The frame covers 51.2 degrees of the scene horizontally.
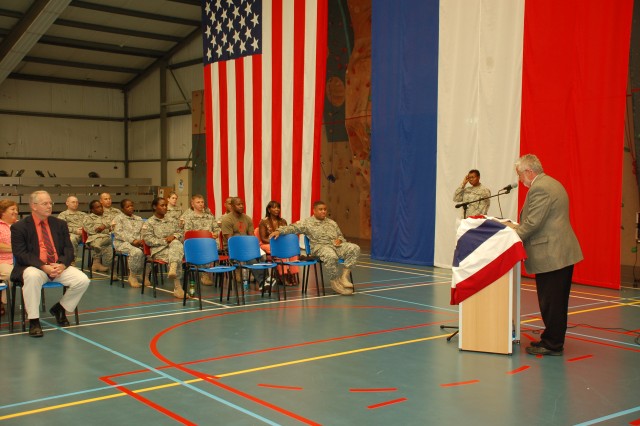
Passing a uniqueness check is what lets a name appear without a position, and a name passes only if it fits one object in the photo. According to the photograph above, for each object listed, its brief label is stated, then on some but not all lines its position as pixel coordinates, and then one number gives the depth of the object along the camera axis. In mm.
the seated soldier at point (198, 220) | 10125
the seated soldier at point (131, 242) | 10250
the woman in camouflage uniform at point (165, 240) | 9305
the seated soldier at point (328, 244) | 9445
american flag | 13203
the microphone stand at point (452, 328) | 6623
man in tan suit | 5852
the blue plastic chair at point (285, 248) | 9422
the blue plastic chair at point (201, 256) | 8492
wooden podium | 5953
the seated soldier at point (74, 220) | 12250
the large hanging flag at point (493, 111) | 9969
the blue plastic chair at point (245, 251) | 9055
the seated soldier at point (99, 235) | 11625
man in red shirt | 6734
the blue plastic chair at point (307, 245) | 9908
